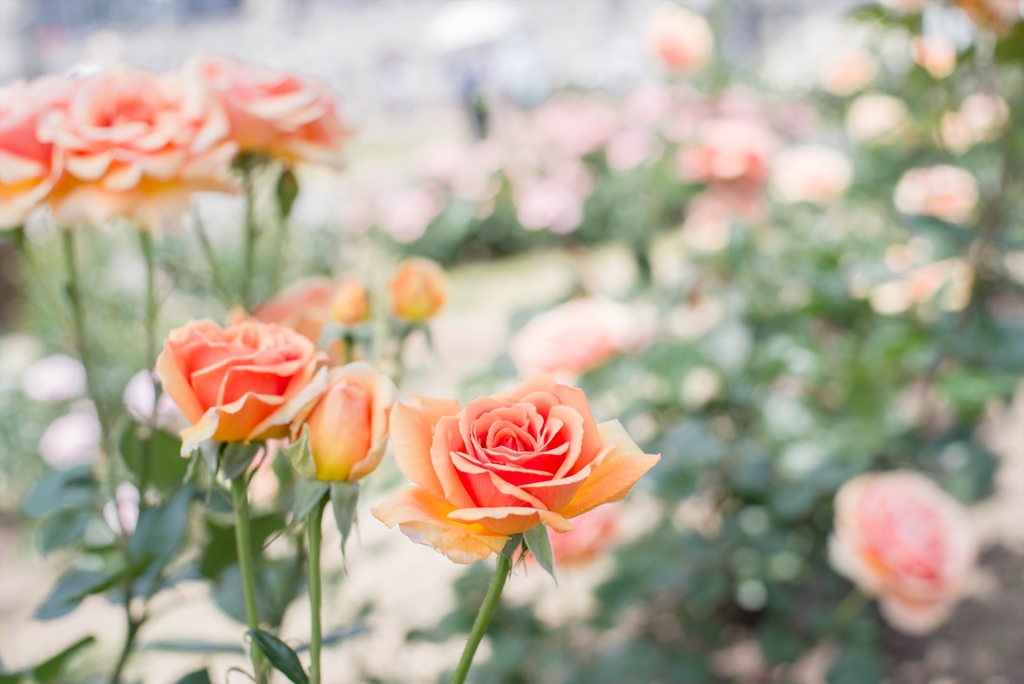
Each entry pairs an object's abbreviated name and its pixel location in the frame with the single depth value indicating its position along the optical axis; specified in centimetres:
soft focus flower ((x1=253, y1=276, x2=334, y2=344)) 49
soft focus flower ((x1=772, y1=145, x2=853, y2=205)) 141
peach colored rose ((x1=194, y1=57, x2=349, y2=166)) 49
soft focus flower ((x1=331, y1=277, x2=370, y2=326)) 48
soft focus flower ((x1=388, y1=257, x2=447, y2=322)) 56
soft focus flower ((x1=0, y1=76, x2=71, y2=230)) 42
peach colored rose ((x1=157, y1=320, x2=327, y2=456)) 30
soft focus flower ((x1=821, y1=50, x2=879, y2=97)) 188
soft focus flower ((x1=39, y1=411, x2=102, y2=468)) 163
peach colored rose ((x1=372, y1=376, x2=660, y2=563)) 26
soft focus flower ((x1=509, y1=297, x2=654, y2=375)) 91
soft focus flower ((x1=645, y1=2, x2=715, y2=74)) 152
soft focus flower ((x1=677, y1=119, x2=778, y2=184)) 118
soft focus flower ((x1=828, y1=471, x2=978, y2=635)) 80
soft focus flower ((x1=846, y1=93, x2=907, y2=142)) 164
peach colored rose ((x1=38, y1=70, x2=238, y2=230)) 43
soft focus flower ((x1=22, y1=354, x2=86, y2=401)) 187
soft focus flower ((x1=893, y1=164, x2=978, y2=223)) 120
